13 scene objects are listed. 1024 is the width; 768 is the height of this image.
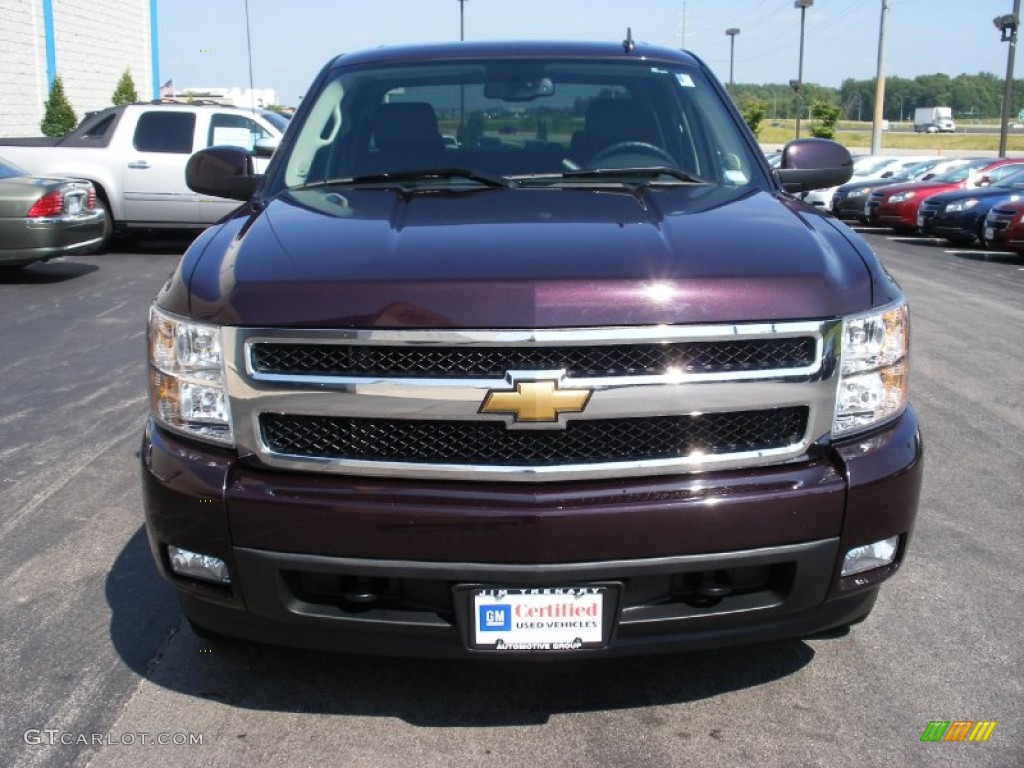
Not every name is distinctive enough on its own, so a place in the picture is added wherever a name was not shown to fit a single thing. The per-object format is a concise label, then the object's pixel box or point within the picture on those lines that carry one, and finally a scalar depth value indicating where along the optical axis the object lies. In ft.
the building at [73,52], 97.35
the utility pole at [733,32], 196.97
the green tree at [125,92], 118.11
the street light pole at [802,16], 155.95
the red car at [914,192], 70.28
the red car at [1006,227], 53.93
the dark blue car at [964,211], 60.90
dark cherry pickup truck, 8.78
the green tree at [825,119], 163.43
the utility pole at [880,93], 117.91
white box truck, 320.50
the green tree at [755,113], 175.65
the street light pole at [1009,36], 100.19
